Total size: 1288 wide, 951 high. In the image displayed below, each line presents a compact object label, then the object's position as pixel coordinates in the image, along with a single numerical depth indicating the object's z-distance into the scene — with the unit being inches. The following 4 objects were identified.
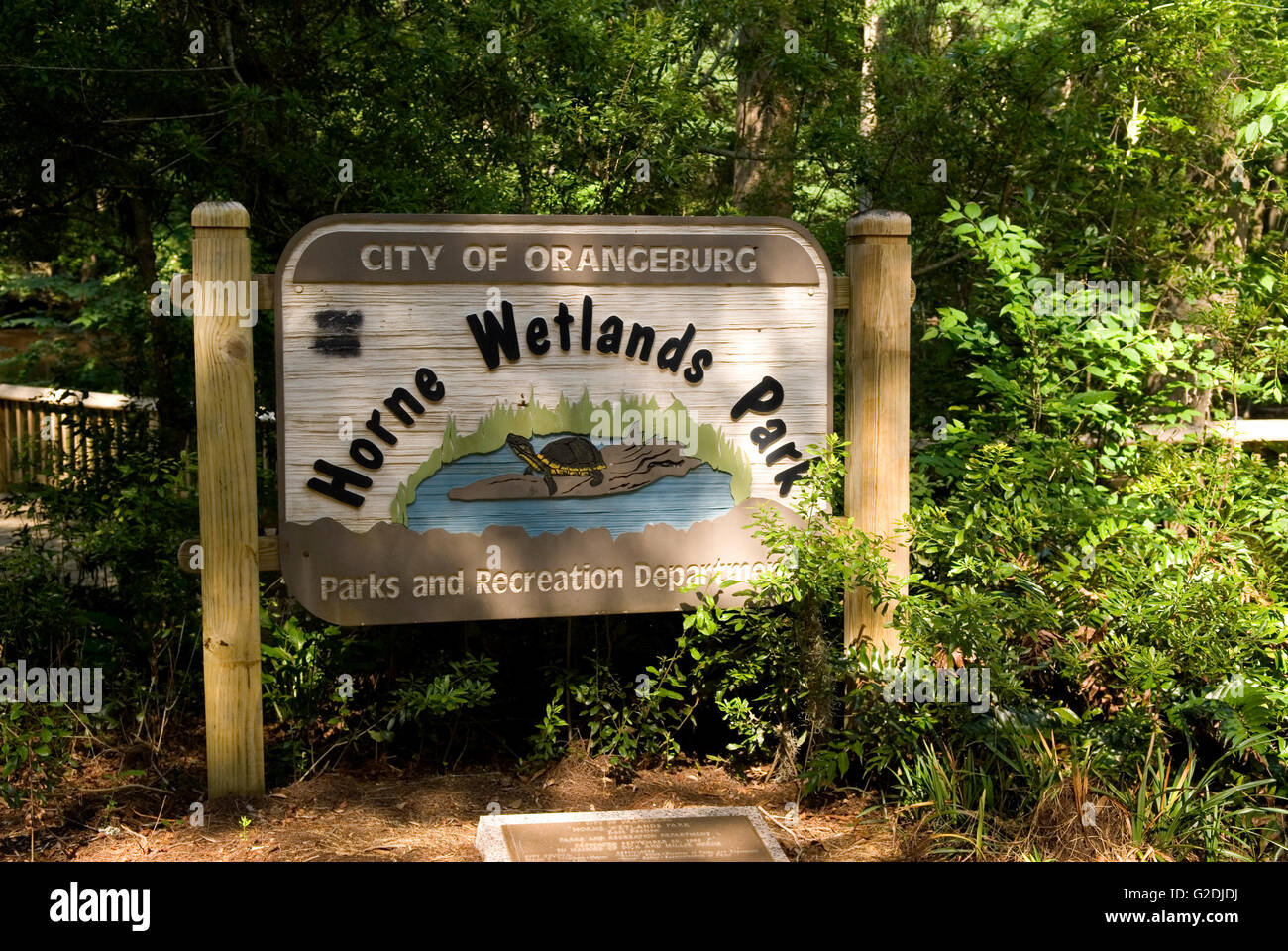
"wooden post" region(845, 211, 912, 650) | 175.5
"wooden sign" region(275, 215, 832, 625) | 158.2
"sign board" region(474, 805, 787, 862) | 145.8
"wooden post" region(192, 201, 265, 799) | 154.1
